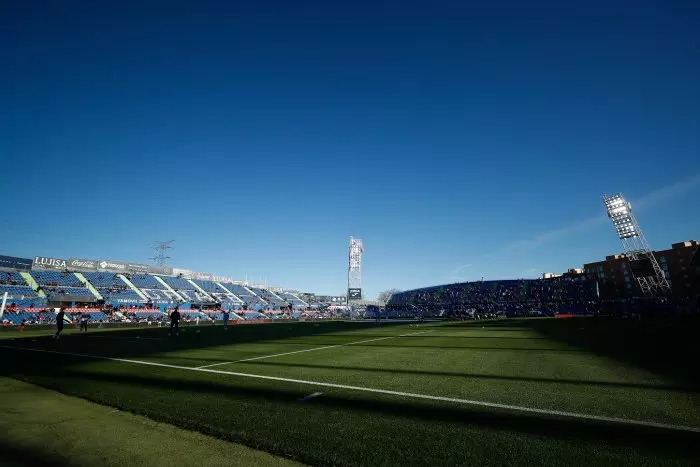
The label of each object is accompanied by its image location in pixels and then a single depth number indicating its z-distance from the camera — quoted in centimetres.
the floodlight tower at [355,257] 8712
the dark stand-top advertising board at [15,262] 4875
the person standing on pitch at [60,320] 1717
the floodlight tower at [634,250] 5006
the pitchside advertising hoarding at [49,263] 5321
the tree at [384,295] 18200
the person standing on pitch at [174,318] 1923
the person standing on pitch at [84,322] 2556
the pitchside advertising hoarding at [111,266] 6300
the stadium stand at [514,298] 7569
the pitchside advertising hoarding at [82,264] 5819
